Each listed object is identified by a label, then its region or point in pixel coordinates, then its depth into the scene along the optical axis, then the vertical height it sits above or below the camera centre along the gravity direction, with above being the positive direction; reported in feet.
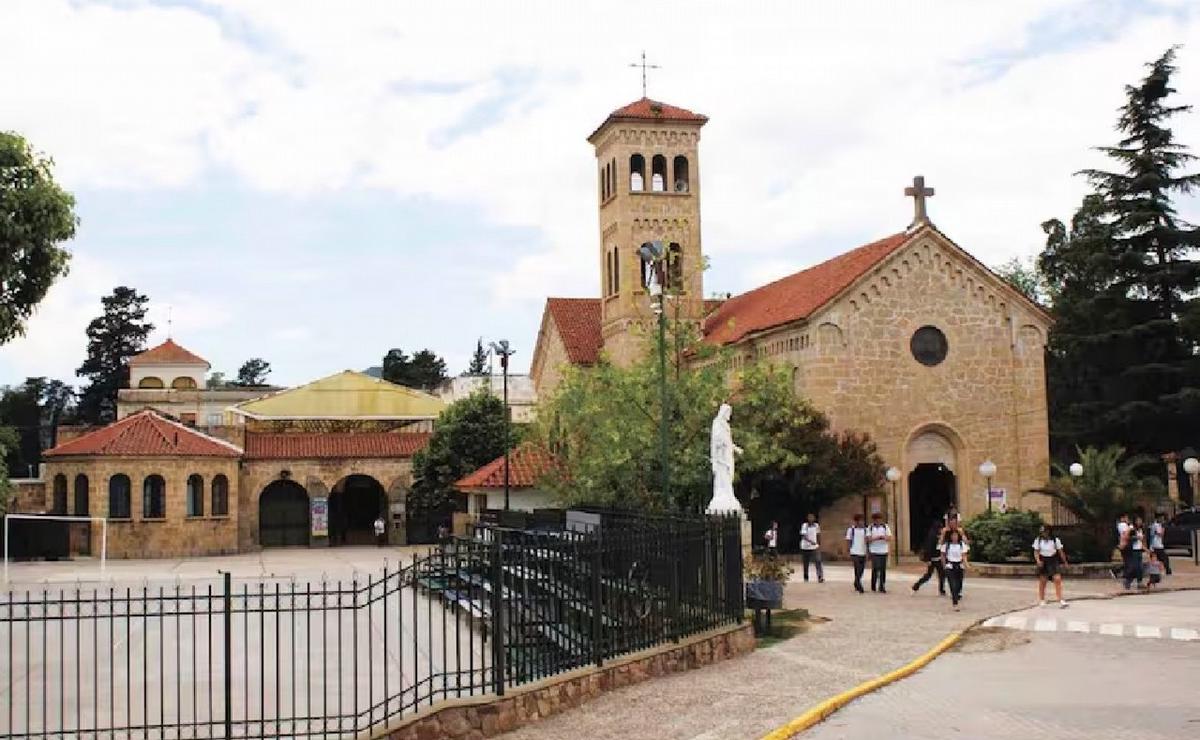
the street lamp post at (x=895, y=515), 108.06 -5.02
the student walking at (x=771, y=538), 88.37 -5.36
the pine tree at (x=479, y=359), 365.81 +31.64
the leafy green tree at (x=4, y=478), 56.59 -0.11
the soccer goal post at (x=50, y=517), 130.25 -4.44
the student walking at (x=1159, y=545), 84.23 -5.93
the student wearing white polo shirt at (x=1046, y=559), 69.87 -5.58
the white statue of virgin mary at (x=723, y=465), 70.85 -0.09
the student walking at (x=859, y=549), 79.61 -5.56
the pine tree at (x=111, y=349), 289.12 +29.05
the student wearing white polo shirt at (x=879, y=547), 78.12 -5.31
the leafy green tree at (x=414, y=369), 347.15 +27.66
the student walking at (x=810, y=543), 88.33 -5.63
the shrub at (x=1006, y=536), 91.25 -5.56
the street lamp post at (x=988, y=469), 108.60 -0.86
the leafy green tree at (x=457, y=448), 165.37 +2.62
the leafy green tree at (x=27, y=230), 47.42 +9.23
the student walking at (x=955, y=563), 67.62 -5.56
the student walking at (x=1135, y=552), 76.54 -5.83
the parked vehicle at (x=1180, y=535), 121.29 -7.61
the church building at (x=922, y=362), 118.01 +9.28
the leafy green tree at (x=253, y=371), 464.65 +36.90
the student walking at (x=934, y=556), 74.28 -6.17
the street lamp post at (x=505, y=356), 128.16 +11.46
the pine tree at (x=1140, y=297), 139.13 +17.88
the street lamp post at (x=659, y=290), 72.74 +10.47
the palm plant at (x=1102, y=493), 89.97 -2.61
